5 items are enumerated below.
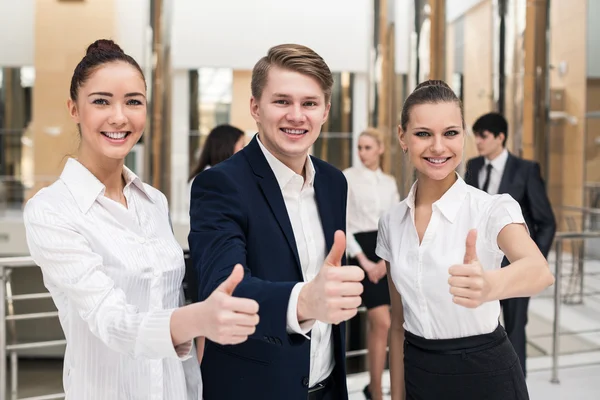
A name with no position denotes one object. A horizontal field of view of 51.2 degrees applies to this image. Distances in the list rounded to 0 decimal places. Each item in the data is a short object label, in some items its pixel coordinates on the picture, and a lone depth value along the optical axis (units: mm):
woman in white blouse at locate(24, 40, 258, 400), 1124
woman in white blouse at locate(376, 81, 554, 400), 1466
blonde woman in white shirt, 3416
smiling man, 1331
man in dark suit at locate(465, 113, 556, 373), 3422
